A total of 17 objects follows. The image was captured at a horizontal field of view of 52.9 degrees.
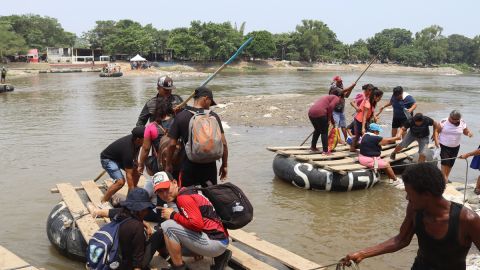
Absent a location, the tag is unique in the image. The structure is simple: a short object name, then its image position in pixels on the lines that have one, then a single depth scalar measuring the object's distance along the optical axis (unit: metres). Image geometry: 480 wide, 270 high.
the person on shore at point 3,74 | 37.80
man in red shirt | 4.44
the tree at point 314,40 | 105.50
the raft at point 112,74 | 53.29
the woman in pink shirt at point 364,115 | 10.47
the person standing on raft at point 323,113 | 9.64
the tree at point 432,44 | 124.69
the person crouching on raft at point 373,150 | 9.29
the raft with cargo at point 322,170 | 9.09
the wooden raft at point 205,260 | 5.12
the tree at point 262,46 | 91.75
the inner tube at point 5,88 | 31.16
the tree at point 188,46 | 83.00
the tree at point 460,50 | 136.82
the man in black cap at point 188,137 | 5.57
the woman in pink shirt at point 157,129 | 6.35
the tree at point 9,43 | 70.56
